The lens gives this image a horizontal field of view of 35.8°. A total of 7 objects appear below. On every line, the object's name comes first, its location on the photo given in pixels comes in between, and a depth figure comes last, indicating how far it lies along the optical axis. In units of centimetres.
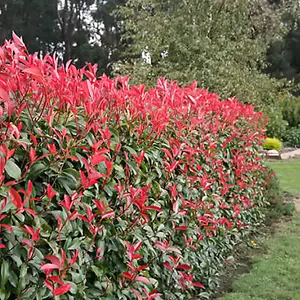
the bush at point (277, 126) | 1430
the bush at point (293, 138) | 1506
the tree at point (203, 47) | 842
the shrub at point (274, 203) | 586
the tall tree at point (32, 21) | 2608
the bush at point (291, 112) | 1650
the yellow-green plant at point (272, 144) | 1309
